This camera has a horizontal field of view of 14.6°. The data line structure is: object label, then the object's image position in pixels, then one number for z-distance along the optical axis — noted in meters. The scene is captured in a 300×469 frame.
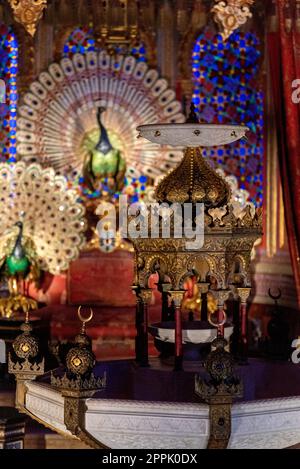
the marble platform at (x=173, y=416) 5.31
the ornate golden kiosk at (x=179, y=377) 5.31
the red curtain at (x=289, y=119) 8.24
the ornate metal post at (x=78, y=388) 5.42
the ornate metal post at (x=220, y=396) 5.25
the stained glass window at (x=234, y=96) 9.64
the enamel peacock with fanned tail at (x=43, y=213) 9.34
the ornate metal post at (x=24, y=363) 5.98
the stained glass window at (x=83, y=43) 9.79
